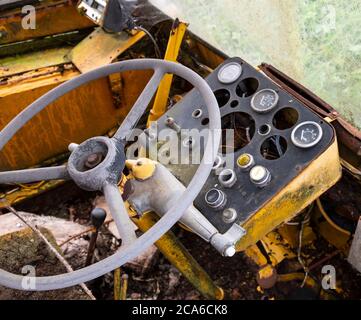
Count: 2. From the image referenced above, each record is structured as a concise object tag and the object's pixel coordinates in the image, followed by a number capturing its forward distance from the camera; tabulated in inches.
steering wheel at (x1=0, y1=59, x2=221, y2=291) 50.3
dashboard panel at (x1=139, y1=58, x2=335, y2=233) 66.2
